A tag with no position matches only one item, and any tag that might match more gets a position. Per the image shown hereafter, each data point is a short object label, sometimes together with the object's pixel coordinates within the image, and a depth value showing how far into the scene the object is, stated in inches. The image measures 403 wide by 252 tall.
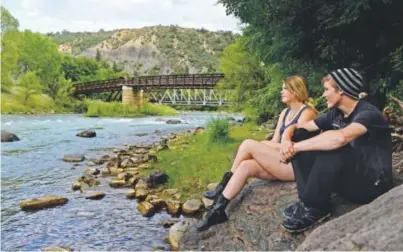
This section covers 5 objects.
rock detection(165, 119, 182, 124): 1250.6
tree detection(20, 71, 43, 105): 1789.6
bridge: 1796.3
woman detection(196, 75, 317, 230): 161.5
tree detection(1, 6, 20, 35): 1736.1
